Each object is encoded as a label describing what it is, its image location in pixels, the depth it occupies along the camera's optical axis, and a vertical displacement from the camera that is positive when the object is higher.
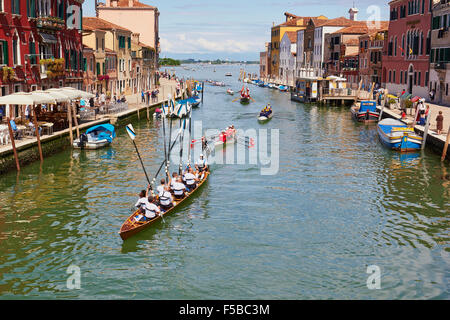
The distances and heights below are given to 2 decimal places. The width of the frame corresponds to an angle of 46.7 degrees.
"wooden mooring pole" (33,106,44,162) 29.12 -3.22
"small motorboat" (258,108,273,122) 52.72 -3.63
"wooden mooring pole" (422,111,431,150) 32.81 -3.40
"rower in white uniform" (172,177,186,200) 21.72 -4.53
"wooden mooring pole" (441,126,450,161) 29.62 -3.90
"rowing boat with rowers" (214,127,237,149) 36.42 -4.18
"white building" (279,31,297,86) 124.33 +5.71
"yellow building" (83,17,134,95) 59.46 +4.06
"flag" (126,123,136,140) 19.54 -1.90
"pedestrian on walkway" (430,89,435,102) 50.75 -1.29
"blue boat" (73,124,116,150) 34.31 -3.88
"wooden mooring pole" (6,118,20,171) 26.08 -3.35
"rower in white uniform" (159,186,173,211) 20.16 -4.61
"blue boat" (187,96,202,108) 68.32 -2.81
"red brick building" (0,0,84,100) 32.72 +2.56
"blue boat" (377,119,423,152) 33.91 -3.73
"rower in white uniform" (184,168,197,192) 23.36 -4.49
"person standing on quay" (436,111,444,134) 33.16 -2.75
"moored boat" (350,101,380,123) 50.39 -3.11
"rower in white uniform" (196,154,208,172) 26.59 -4.31
